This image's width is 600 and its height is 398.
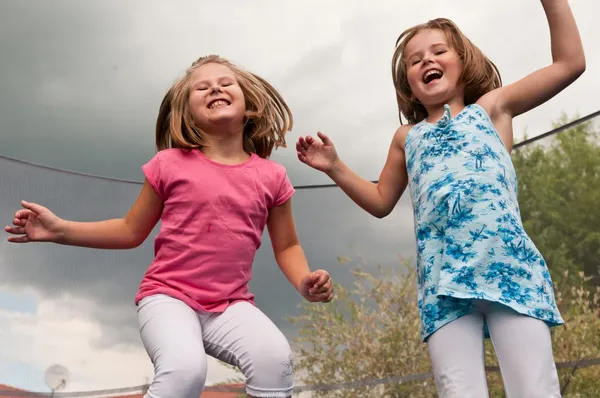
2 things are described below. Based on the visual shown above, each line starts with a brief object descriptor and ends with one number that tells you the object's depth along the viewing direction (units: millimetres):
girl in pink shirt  1421
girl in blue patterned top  1374
